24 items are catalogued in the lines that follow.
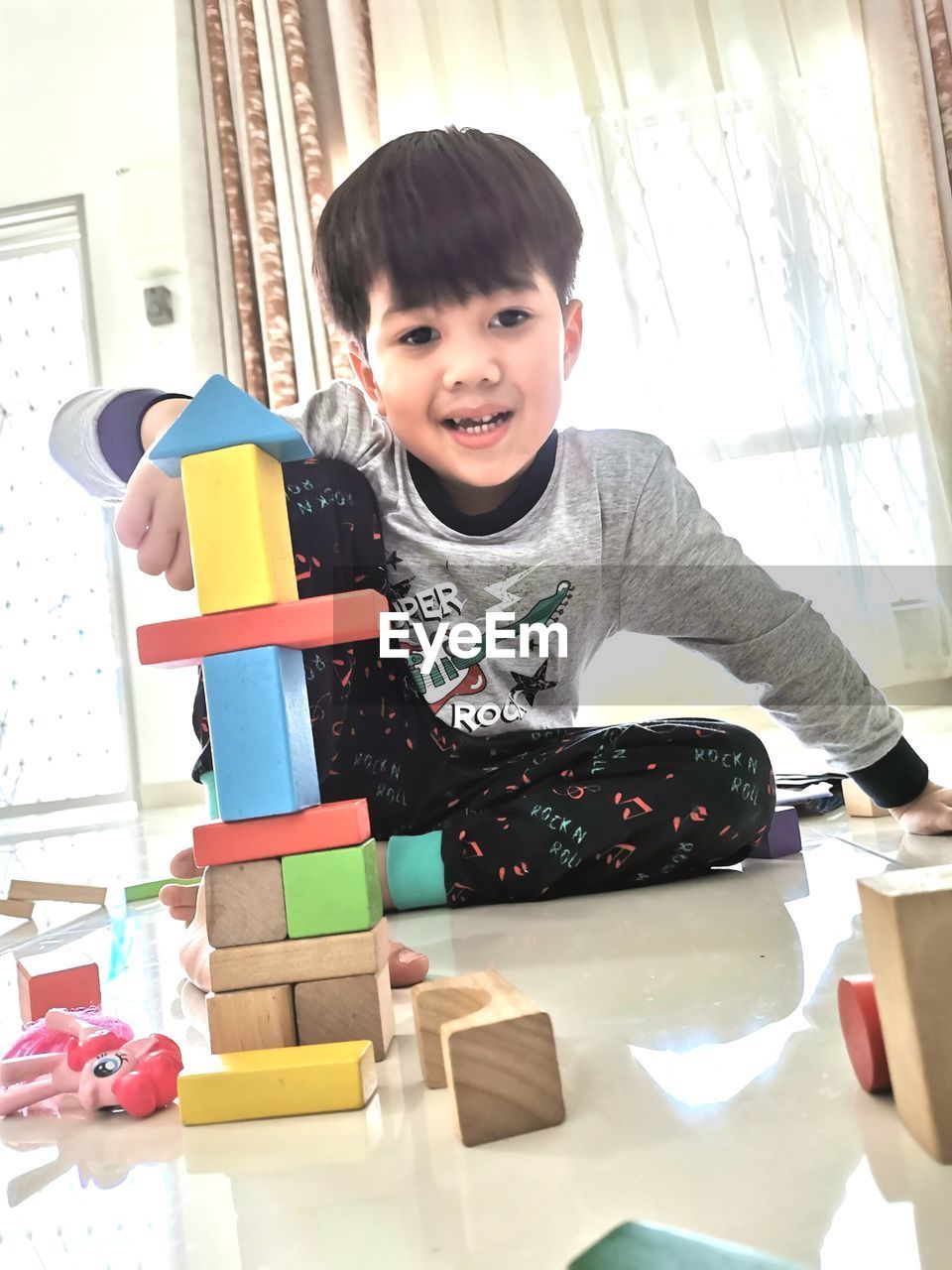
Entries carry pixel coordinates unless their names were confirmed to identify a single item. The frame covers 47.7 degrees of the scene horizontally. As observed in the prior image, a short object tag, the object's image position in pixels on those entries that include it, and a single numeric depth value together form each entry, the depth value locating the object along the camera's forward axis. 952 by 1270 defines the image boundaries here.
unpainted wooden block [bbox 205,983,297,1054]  0.51
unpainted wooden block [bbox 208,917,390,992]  0.52
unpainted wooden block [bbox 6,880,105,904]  1.18
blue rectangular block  0.52
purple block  0.97
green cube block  0.51
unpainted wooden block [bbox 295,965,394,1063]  0.52
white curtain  2.68
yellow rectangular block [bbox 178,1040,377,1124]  0.46
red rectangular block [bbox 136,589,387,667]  0.51
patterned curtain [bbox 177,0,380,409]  2.64
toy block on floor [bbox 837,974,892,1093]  0.39
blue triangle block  0.53
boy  0.92
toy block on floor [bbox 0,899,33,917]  1.15
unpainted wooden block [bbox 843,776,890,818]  1.12
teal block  0.29
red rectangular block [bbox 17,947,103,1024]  0.67
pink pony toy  0.49
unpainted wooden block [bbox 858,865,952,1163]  0.34
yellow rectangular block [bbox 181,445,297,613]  0.52
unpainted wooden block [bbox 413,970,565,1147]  0.40
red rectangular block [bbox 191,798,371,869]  0.52
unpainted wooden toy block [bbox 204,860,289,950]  0.52
